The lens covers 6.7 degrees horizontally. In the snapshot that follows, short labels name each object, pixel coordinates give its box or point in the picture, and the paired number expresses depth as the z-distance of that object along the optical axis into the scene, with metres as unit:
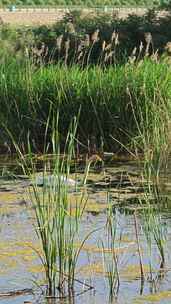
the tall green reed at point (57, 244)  8.27
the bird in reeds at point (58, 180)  8.52
